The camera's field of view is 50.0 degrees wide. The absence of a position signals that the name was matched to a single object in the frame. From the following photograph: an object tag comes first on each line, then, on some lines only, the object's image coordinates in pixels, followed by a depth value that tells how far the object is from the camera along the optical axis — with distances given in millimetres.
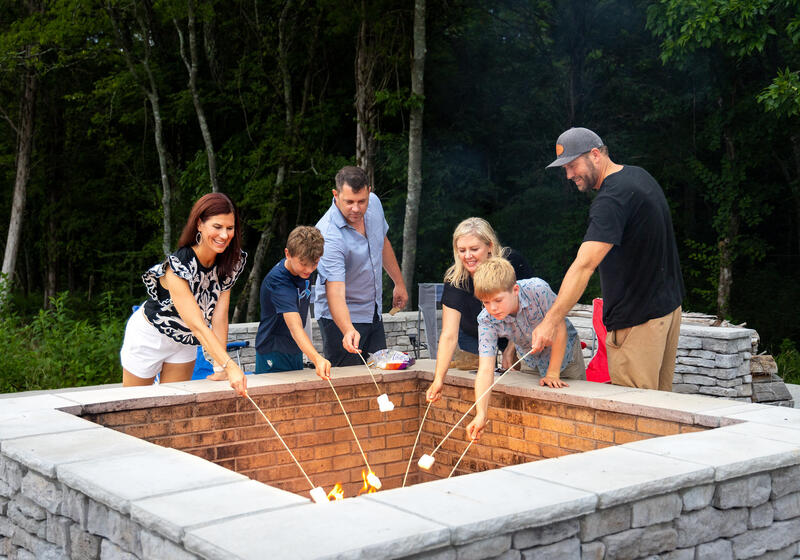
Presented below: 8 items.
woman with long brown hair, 4109
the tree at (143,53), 18109
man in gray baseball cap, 4262
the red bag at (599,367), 5926
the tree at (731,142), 14922
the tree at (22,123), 17359
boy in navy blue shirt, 4574
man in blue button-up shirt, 5008
